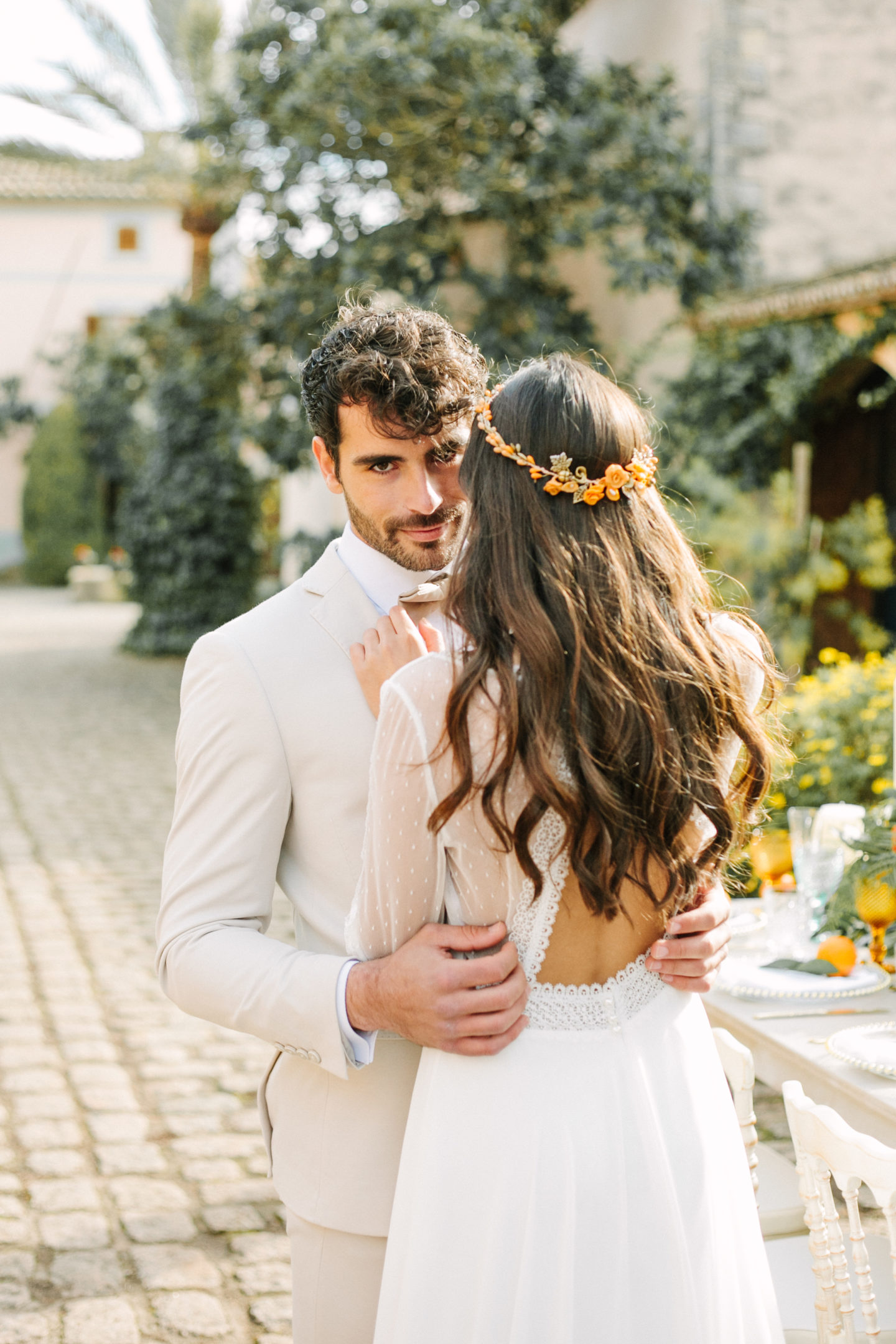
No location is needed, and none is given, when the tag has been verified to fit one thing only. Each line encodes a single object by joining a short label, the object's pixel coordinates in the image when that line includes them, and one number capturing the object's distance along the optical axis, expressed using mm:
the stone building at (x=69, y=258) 33562
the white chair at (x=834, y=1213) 1798
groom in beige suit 1633
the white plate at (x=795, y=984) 2723
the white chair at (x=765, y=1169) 2312
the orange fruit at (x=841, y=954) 2830
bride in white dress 1408
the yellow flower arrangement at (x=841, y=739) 5117
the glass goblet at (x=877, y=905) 2869
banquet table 2244
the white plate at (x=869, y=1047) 2275
